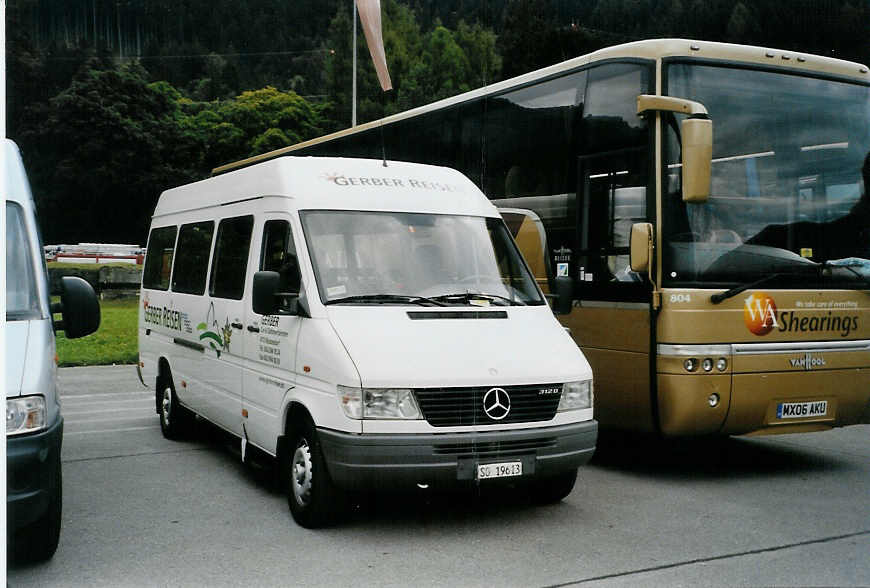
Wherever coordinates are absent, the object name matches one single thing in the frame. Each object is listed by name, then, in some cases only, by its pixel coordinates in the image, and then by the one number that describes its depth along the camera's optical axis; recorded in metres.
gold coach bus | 7.79
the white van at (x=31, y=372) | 5.12
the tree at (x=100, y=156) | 56.59
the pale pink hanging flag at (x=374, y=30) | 8.91
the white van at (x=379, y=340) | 6.09
